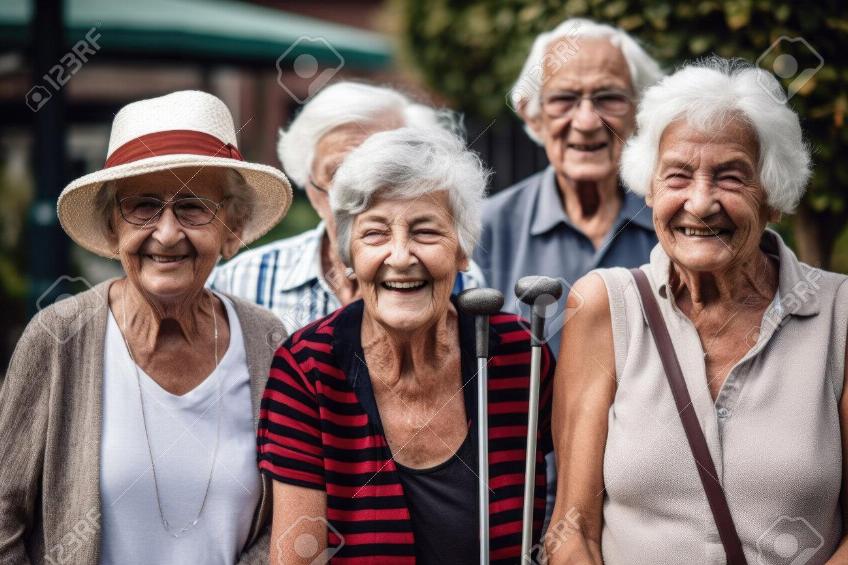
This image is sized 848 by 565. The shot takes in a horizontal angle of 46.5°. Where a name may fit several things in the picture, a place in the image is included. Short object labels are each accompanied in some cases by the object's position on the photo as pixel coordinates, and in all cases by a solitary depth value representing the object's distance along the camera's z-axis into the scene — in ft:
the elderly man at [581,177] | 11.39
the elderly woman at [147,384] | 8.06
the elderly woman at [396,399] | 8.14
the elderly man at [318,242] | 11.03
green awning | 20.01
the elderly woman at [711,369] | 7.73
